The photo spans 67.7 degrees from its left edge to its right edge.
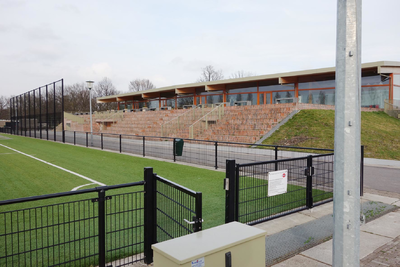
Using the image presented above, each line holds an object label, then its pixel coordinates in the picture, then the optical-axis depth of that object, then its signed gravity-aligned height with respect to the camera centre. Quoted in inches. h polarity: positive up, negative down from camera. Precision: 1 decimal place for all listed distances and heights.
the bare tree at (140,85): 3821.4 +499.1
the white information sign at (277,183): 222.5 -44.8
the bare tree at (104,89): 3817.4 +448.5
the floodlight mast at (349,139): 109.9 -5.8
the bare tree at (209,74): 3211.1 +536.7
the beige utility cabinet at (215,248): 81.8 -36.0
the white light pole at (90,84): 1048.2 +140.7
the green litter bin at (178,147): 567.2 -44.5
